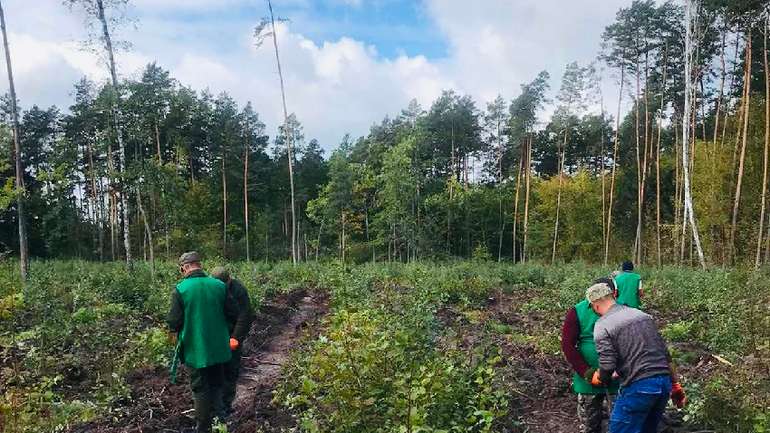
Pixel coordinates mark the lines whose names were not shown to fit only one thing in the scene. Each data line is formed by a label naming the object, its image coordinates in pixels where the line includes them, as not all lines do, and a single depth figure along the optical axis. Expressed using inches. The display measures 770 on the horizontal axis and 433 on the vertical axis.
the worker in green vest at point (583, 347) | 205.3
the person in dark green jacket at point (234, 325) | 238.1
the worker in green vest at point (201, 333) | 211.2
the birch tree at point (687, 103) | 807.7
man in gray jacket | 169.8
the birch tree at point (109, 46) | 770.4
